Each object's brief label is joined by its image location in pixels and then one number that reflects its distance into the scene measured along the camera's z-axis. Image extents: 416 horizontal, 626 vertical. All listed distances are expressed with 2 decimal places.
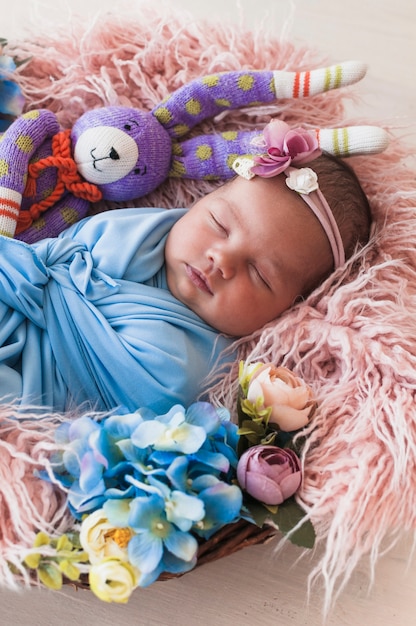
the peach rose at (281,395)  0.98
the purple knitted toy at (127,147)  1.30
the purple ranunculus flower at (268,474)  0.92
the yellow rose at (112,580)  0.79
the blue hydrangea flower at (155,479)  0.81
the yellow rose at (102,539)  0.82
